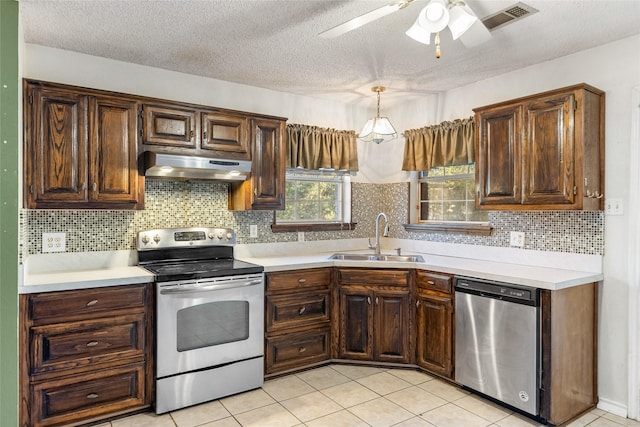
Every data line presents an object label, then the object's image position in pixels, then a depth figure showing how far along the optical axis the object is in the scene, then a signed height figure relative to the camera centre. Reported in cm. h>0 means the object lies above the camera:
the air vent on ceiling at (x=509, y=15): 230 +114
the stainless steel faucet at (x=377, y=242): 390 -29
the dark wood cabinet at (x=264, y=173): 346 +32
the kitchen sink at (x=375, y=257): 380 -43
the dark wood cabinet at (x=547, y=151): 267 +42
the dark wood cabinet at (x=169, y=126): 300 +64
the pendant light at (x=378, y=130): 350 +69
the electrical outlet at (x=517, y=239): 329 -22
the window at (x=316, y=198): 413 +14
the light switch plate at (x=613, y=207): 273 +3
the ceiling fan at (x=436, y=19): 184 +88
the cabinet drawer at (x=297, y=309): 324 -79
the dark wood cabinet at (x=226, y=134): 323 +62
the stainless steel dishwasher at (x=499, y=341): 258 -86
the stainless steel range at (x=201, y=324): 274 -79
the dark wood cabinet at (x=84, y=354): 240 -88
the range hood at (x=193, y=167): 291 +33
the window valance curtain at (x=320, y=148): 398 +64
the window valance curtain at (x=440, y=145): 366 +62
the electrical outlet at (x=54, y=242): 289 -22
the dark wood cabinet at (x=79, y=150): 262 +41
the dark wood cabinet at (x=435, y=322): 310 -86
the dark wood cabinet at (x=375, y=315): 338 -86
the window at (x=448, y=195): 382 +16
